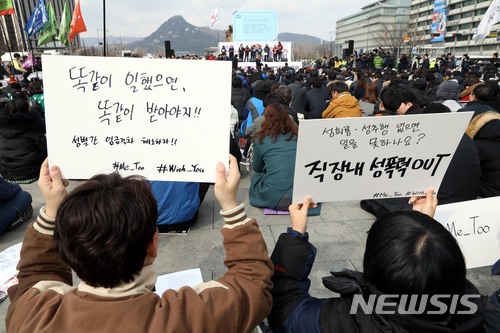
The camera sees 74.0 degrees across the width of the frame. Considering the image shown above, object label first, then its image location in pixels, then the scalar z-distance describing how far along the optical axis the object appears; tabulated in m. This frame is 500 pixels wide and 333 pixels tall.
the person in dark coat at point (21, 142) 4.75
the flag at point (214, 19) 36.16
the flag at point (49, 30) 11.05
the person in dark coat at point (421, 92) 7.47
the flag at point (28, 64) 11.94
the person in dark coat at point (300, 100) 8.12
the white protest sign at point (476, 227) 2.44
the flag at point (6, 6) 9.15
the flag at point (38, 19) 11.02
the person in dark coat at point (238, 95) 7.87
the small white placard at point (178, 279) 2.32
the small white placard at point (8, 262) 2.83
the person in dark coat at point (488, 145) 3.37
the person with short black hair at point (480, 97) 4.24
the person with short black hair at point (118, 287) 0.94
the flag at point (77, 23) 10.80
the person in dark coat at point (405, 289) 1.05
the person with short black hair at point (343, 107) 6.39
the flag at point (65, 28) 12.19
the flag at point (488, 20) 7.25
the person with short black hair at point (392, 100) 4.62
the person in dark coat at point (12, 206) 3.52
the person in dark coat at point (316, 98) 7.71
